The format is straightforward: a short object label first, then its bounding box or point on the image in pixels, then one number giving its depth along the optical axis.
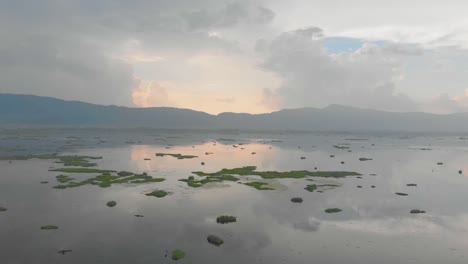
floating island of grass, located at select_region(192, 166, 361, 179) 75.56
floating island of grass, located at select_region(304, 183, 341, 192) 60.84
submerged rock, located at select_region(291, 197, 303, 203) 52.06
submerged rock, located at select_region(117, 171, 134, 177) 72.06
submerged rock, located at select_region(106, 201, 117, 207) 47.00
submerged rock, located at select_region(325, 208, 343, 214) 46.36
